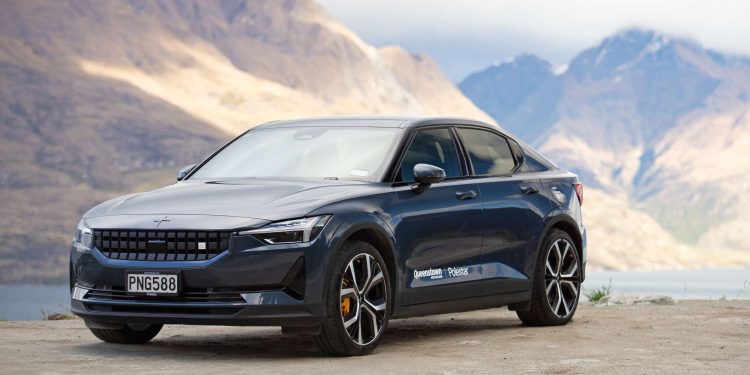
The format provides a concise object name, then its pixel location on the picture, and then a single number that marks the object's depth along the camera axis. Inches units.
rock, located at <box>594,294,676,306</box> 552.7
